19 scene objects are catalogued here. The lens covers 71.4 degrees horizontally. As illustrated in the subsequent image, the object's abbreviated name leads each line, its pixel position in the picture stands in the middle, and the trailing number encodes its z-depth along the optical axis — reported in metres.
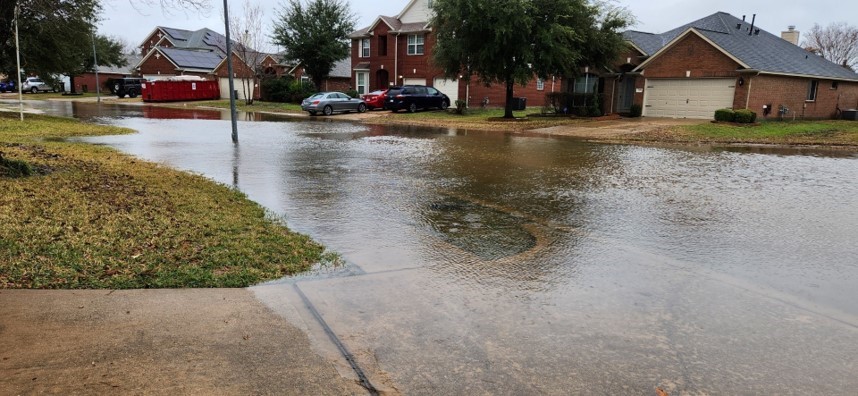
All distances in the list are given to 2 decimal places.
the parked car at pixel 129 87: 56.47
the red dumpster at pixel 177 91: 49.00
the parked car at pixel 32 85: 66.75
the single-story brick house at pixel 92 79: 68.75
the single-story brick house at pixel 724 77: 28.12
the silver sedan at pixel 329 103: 35.44
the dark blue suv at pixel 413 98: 35.91
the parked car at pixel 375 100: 38.62
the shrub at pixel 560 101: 33.38
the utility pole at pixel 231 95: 16.82
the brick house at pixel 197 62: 53.16
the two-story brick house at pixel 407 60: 42.03
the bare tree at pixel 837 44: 65.56
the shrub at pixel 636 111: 31.80
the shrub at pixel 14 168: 8.77
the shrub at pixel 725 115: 25.86
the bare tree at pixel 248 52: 47.47
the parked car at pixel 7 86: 67.75
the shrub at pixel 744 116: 25.70
